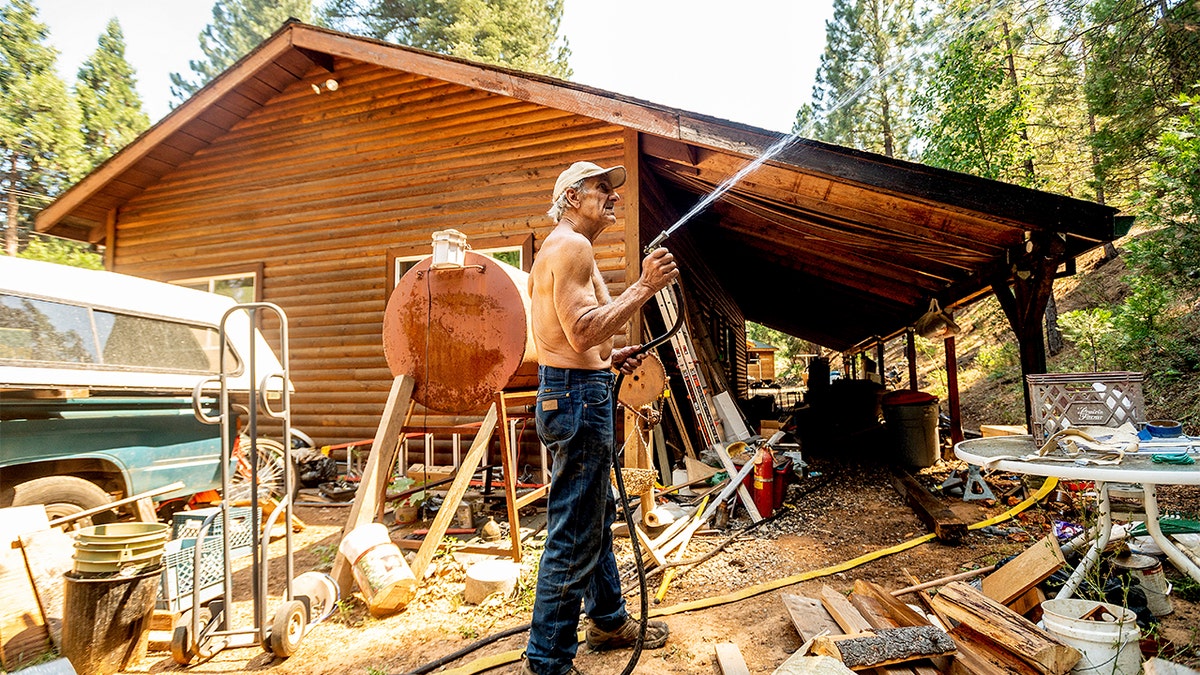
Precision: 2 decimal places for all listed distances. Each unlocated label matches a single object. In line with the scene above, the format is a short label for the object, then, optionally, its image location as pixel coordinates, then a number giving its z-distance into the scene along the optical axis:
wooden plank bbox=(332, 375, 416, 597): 3.48
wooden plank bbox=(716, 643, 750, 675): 2.37
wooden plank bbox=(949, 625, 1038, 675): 2.02
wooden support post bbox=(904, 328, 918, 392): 9.74
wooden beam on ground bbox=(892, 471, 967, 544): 4.27
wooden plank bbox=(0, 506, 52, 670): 2.67
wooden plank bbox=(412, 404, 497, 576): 3.64
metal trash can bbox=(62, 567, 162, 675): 2.60
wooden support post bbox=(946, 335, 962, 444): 7.70
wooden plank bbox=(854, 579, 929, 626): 2.53
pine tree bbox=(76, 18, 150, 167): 22.97
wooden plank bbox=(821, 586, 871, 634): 2.49
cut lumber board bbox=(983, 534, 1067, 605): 2.59
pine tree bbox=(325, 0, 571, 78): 20.14
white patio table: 1.91
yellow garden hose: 2.60
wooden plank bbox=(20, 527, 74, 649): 2.87
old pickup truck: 3.66
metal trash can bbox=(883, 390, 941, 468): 7.29
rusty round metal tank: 3.90
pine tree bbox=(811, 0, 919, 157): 21.47
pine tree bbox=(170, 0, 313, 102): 25.81
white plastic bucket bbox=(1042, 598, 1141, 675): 1.98
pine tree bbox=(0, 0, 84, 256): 18.75
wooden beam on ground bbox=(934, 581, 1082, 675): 1.97
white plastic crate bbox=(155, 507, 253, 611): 3.08
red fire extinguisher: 4.99
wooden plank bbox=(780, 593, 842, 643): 2.61
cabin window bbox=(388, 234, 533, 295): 6.92
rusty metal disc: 4.71
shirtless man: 2.23
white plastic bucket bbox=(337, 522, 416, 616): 3.23
